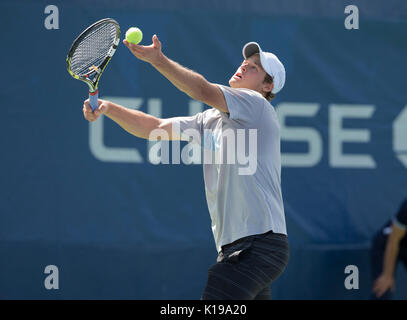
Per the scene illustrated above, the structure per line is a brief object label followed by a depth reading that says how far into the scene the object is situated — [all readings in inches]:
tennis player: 234.5
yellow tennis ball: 233.1
